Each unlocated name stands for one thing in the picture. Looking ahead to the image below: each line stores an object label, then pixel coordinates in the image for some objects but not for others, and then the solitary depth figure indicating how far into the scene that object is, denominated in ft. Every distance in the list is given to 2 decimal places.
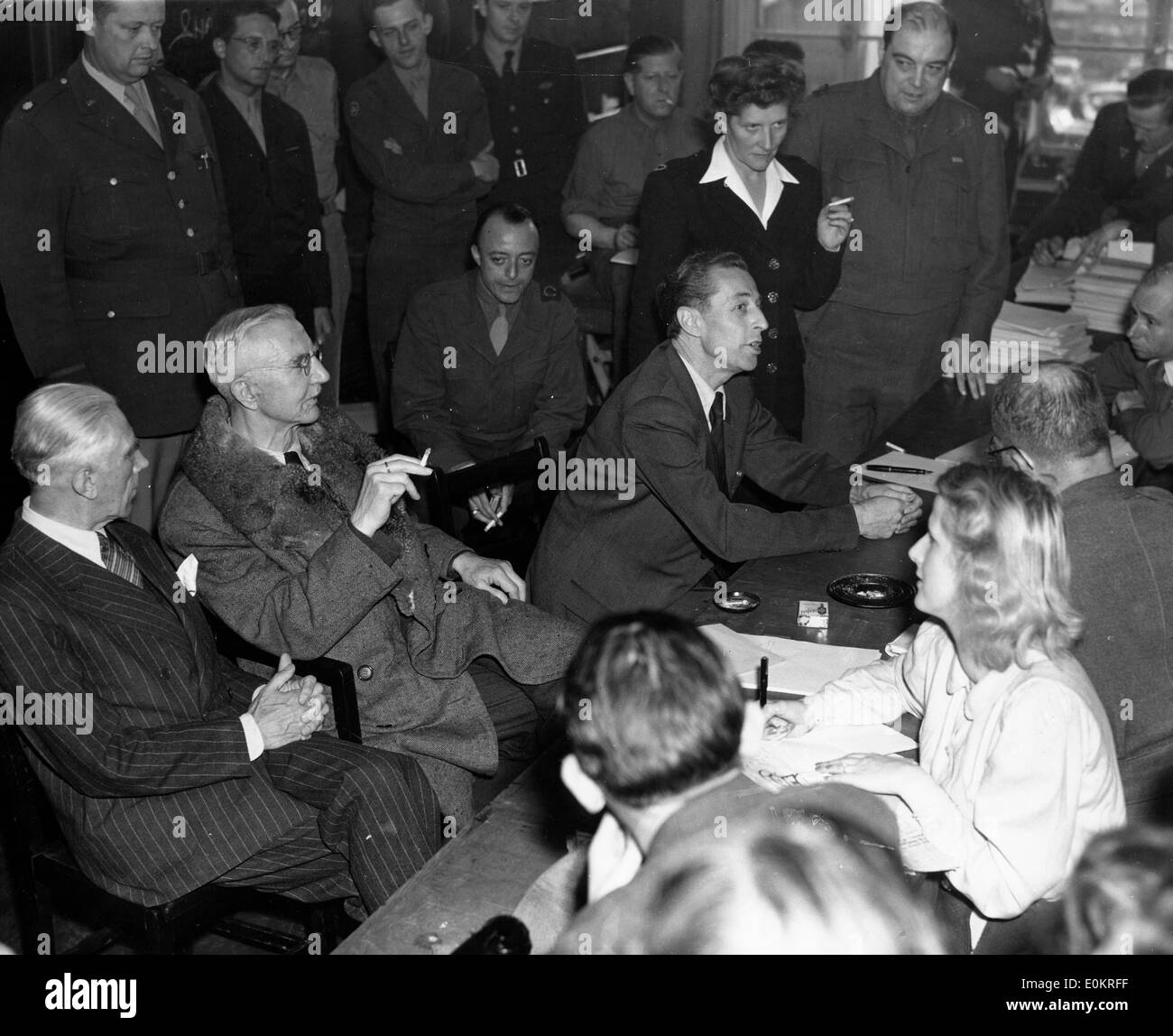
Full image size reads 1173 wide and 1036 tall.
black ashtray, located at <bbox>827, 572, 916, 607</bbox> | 9.61
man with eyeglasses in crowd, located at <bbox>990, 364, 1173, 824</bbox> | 7.97
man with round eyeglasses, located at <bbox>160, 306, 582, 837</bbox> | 9.20
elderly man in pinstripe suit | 7.80
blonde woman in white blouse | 6.38
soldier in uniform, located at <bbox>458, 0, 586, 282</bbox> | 20.03
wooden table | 6.25
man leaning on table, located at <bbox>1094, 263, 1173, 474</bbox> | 12.67
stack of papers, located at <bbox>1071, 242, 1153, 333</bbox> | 16.99
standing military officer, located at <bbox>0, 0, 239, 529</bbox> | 12.94
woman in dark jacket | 13.30
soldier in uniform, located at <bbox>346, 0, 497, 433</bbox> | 18.02
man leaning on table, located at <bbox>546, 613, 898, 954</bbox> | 5.24
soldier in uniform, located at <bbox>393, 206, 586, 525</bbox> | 14.07
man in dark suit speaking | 10.46
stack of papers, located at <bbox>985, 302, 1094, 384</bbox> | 15.33
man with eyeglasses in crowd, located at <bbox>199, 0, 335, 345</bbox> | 16.17
